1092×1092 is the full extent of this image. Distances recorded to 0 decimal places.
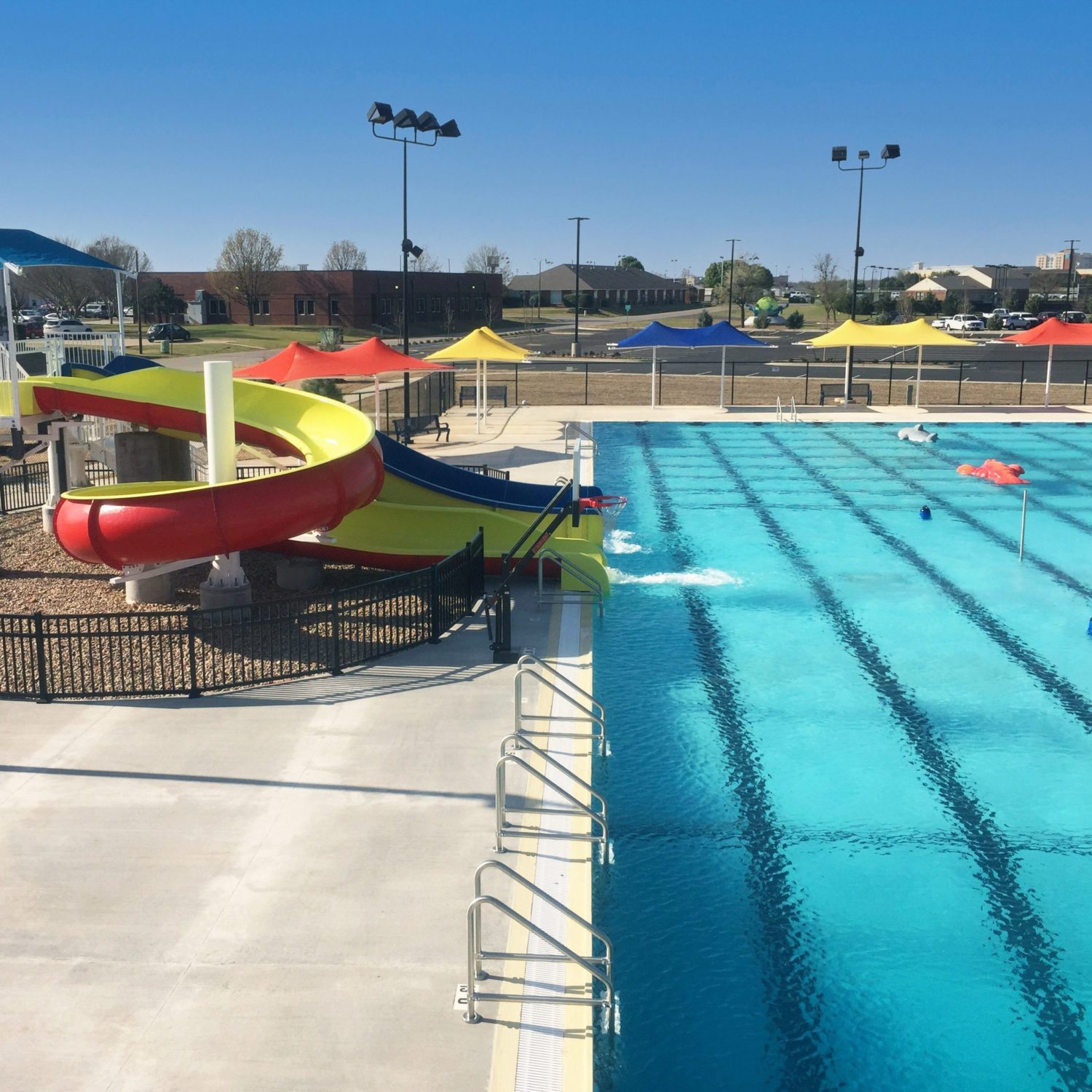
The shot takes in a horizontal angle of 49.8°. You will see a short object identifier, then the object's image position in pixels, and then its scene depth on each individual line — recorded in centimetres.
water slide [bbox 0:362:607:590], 1245
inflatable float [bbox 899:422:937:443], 3141
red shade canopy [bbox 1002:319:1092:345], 3753
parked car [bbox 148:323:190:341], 6838
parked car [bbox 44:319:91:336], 6231
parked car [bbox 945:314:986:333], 9188
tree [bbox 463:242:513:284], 14362
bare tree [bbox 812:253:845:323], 11344
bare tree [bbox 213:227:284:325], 8794
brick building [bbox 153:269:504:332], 8500
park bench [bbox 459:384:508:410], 4078
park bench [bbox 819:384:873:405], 3900
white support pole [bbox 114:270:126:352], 1961
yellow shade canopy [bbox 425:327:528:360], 3275
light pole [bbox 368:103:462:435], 2998
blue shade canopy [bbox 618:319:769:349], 3562
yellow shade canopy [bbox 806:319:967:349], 3741
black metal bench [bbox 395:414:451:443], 2955
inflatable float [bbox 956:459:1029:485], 2252
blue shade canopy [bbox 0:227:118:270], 1702
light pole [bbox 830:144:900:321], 4000
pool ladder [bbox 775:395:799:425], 3544
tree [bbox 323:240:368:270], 12181
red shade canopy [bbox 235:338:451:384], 2714
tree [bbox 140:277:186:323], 8550
